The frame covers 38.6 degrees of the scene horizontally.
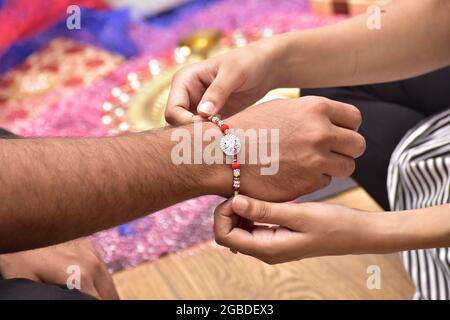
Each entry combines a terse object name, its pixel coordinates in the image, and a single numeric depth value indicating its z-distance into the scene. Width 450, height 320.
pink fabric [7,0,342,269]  1.65
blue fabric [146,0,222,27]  2.55
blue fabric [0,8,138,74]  2.40
